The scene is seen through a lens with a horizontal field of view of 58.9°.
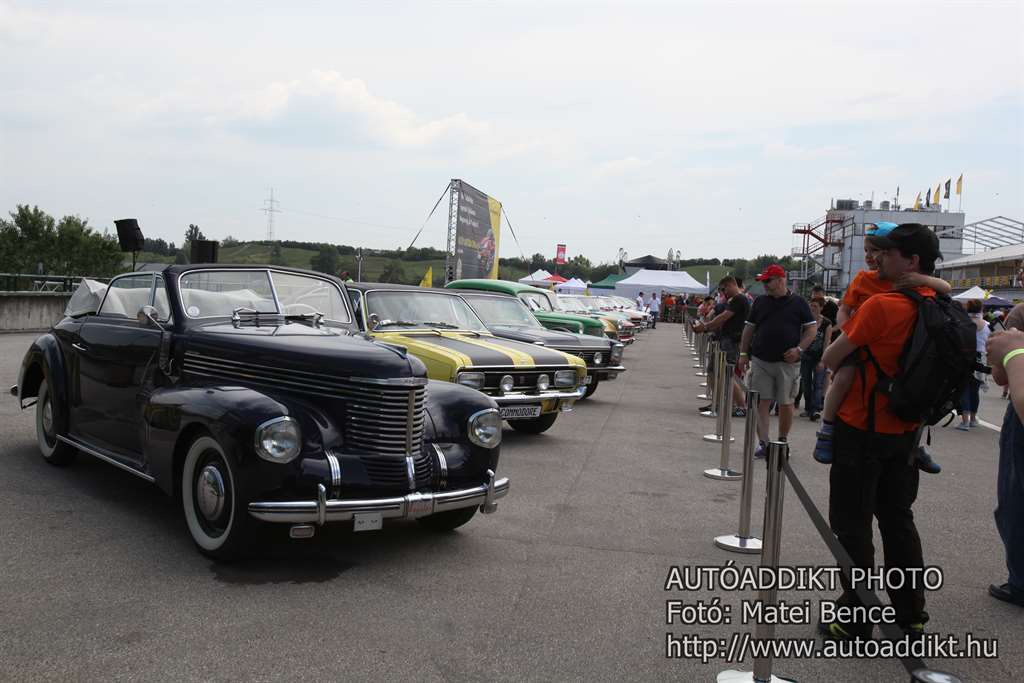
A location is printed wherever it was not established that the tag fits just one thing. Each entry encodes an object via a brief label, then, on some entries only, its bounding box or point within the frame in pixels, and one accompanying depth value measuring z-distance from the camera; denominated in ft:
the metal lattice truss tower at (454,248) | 90.84
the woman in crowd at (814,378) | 44.11
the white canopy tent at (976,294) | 114.02
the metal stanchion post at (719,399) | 27.35
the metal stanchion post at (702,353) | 71.27
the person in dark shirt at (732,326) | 39.42
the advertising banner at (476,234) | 93.30
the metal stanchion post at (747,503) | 17.93
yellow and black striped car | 30.99
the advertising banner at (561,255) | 347.93
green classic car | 57.98
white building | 319.27
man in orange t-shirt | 13.46
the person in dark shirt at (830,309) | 44.57
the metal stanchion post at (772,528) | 12.23
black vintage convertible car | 16.40
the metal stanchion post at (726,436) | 26.99
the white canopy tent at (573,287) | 172.88
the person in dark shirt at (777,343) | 28.68
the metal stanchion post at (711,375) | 42.19
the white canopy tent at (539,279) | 156.15
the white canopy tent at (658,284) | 182.50
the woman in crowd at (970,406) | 43.04
